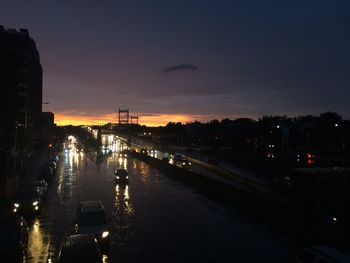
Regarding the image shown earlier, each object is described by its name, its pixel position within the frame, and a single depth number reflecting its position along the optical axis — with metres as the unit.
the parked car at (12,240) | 12.70
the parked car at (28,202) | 20.56
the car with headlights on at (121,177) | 35.56
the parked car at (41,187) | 24.34
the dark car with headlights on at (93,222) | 14.46
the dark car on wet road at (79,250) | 10.04
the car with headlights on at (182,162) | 55.41
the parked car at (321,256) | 8.91
